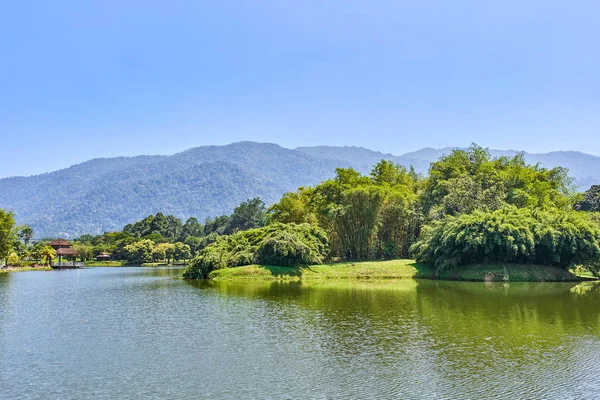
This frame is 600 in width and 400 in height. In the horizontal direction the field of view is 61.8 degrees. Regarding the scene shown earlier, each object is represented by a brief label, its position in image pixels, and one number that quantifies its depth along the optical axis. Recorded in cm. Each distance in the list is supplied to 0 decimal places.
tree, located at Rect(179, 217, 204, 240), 17575
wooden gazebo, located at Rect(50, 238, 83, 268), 11650
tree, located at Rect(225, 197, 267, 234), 14950
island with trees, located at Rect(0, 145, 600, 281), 4781
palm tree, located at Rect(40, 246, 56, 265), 9988
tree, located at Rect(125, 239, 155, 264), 12450
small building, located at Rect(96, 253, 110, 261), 13550
